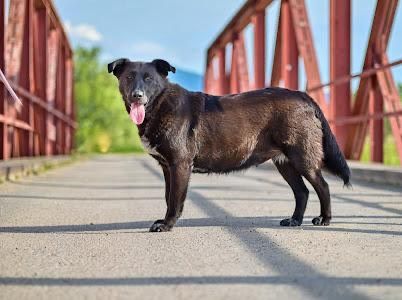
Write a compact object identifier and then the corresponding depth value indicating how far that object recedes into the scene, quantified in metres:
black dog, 3.59
